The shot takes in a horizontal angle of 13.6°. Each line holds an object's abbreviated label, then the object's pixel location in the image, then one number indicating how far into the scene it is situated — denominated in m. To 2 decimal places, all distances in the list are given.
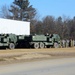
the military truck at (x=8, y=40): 46.38
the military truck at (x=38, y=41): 50.72
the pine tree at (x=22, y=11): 112.38
